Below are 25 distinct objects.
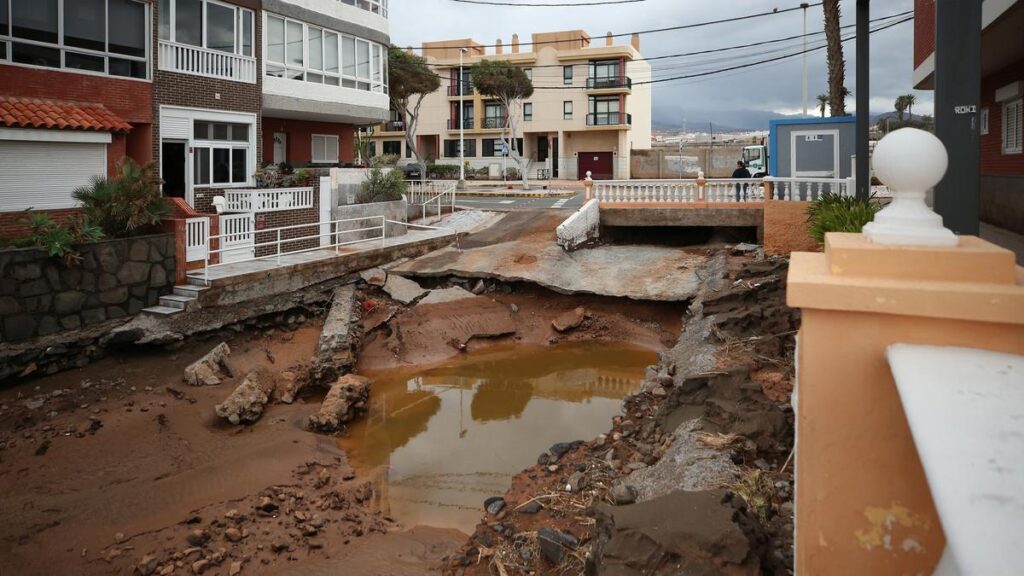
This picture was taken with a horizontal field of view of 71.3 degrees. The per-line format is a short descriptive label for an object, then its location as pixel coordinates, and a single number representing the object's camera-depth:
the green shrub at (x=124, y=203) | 13.38
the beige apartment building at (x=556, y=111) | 51.34
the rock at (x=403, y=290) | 16.84
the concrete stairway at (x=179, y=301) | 13.41
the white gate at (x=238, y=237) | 15.99
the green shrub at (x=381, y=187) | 22.20
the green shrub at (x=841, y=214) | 11.10
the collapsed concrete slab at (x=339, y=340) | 13.45
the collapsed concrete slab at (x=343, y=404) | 11.11
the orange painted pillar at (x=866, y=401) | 2.42
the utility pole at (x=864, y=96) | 11.25
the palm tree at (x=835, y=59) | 18.50
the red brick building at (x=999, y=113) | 14.48
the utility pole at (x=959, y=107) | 5.31
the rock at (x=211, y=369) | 12.27
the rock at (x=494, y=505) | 7.76
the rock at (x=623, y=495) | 6.31
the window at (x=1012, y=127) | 15.41
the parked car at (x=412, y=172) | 42.22
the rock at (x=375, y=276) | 17.38
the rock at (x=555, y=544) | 6.07
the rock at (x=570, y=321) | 16.16
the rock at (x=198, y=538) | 7.41
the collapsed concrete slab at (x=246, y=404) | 11.06
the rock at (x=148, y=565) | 6.93
